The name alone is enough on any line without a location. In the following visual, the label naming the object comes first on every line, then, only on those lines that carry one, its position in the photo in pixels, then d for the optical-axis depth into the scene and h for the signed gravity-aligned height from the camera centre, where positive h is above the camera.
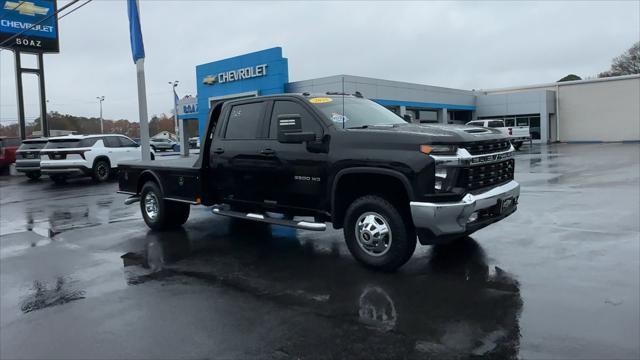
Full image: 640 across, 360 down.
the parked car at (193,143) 52.04 +0.56
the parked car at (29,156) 19.83 -0.08
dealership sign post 29.34 +6.95
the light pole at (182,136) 40.08 +1.00
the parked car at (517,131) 32.57 +0.42
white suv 18.34 -0.15
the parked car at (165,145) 48.24 +0.38
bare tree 59.91 +8.41
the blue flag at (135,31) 14.67 +3.40
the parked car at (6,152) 24.64 +0.09
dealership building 32.56 +3.29
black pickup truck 5.38 -0.36
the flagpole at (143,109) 14.93 +1.20
